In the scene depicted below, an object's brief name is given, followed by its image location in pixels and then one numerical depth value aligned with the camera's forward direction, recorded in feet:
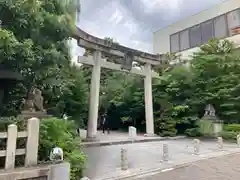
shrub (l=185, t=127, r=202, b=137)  50.44
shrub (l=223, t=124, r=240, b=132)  45.93
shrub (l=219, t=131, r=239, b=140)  44.62
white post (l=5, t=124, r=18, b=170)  14.05
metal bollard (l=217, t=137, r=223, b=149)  34.71
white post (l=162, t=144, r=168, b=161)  25.78
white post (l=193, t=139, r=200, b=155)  30.32
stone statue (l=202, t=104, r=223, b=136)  48.73
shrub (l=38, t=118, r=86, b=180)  16.33
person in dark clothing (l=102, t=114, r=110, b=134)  69.37
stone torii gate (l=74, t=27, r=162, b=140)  39.51
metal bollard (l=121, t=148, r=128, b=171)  21.63
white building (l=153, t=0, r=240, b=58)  69.87
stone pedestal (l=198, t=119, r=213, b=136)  49.08
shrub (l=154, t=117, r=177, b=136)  50.39
